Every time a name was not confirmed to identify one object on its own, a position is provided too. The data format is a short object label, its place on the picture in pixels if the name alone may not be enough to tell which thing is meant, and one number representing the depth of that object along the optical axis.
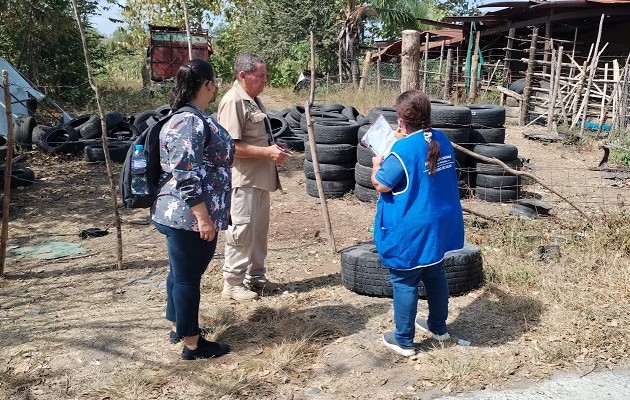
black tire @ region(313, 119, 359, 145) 9.00
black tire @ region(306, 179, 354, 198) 8.95
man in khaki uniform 4.62
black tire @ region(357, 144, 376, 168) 8.52
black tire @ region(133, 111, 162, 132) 13.16
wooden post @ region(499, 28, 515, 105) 18.95
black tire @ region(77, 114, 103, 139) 12.65
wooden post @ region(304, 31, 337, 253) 6.09
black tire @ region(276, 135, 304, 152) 12.41
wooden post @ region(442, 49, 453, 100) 19.12
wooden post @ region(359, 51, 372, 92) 20.21
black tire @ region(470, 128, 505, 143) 9.39
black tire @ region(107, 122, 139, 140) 13.11
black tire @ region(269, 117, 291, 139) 12.74
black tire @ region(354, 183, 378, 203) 8.47
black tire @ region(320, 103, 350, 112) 13.33
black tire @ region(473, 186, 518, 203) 8.64
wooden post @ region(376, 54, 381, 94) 18.74
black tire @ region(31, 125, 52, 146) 12.39
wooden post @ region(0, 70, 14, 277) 5.46
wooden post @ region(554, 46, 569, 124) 15.12
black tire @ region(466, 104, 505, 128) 9.41
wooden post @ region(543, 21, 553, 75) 17.38
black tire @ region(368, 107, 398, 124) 8.95
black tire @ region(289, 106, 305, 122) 14.23
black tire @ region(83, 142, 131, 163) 11.59
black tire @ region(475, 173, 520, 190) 8.64
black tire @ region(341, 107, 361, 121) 12.43
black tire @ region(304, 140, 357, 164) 8.92
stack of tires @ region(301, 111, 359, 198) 8.92
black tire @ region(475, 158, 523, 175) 8.68
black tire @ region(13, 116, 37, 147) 12.60
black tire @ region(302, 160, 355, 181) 8.90
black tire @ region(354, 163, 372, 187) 8.49
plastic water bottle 3.57
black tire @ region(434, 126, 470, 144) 8.81
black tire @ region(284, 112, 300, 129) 13.93
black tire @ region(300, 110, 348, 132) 10.23
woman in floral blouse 3.40
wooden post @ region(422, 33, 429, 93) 19.77
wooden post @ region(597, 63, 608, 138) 14.89
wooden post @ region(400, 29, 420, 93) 8.47
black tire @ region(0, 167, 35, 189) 9.59
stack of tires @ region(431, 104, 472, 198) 8.74
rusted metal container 23.23
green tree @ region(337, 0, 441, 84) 24.95
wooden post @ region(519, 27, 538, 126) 16.20
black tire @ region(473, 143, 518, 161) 8.91
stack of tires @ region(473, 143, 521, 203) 8.65
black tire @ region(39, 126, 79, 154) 12.08
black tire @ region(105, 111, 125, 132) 13.18
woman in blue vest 3.67
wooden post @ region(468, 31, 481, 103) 19.41
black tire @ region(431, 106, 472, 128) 8.73
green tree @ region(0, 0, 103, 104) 17.64
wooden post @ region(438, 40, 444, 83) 20.36
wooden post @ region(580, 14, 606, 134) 14.72
